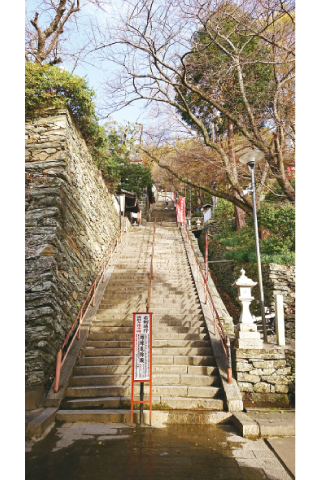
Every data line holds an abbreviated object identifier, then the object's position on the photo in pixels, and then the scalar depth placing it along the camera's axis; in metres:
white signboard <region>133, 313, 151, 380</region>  4.29
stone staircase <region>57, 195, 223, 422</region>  4.82
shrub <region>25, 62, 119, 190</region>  7.61
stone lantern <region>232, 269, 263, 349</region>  5.25
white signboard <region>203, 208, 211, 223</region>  19.14
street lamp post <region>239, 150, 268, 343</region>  6.00
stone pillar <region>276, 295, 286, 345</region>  5.47
